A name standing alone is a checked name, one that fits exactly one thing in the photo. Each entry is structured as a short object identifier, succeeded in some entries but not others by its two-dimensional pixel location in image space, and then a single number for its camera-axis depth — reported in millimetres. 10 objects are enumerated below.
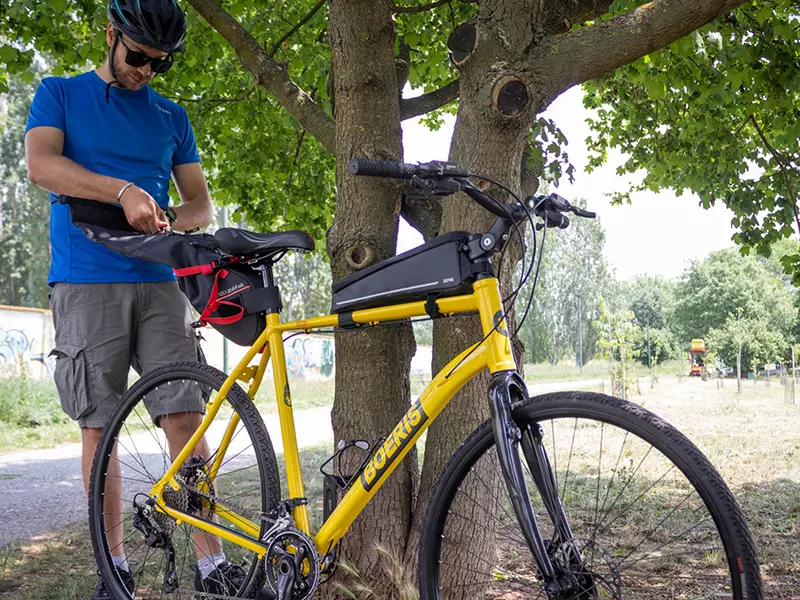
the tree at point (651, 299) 73375
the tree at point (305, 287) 45031
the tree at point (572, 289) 56250
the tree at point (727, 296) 58909
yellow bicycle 1921
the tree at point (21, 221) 39688
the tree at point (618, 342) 15992
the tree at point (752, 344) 47062
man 2898
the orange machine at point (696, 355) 46325
